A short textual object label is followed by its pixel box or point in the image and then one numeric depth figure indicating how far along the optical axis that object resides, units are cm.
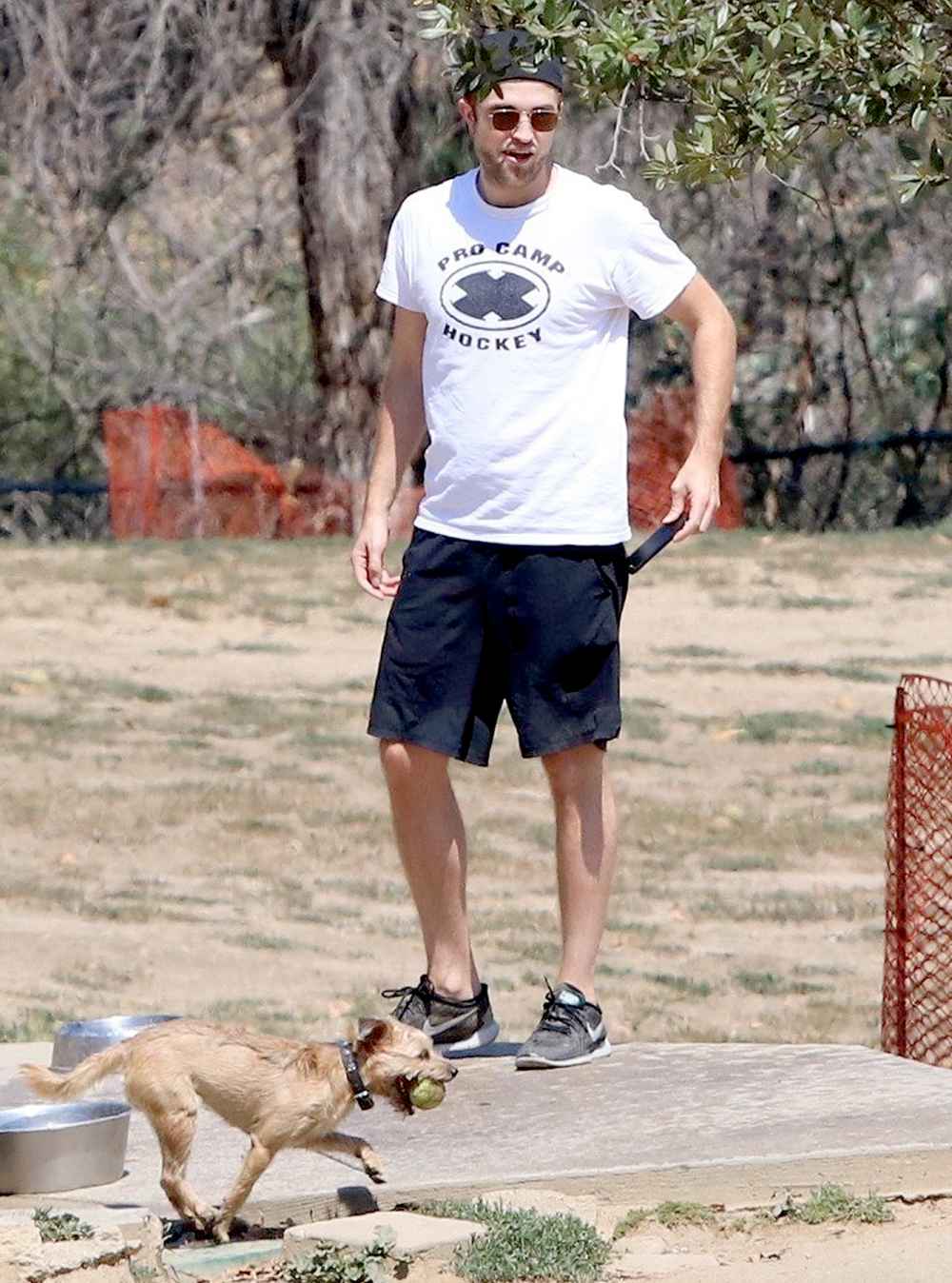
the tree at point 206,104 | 3603
